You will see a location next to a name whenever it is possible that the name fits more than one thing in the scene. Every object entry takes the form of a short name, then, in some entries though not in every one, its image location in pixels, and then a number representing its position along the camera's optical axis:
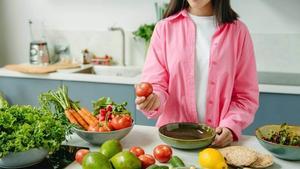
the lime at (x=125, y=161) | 1.05
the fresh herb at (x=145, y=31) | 2.88
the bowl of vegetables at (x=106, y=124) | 1.31
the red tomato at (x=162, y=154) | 1.18
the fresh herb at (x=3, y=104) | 1.28
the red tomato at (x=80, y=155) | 1.17
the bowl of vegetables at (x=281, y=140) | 1.18
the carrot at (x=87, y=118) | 1.35
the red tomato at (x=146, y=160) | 1.13
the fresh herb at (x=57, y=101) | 1.38
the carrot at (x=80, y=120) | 1.36
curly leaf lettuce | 1.09
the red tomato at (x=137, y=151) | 1.18
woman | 1.53
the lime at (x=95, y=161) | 1.02
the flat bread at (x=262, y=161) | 1.14
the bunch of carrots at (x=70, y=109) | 1.36
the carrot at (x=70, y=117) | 1.36
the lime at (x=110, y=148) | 1.14
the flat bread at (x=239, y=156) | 1.12
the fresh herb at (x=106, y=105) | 1.40
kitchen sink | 2.95
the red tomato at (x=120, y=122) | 1.33
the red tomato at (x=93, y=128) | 1.31
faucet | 3.02
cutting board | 2.72
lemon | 1.09
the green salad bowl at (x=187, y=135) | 1.26
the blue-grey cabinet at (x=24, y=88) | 2.76
